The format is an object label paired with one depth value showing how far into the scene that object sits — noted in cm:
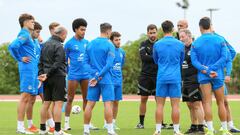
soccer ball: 1536
